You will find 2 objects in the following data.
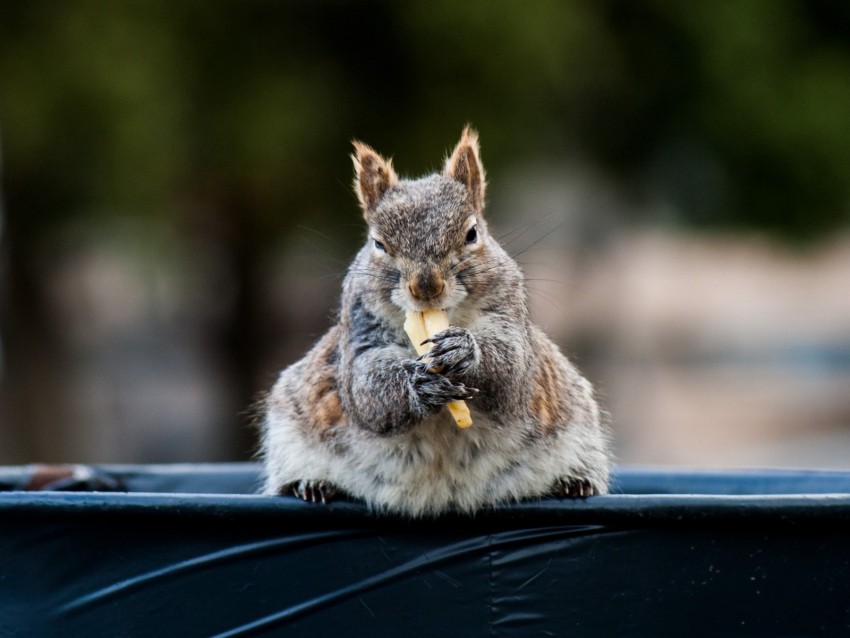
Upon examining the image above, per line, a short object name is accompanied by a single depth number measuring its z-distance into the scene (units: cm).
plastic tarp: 414
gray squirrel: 439
